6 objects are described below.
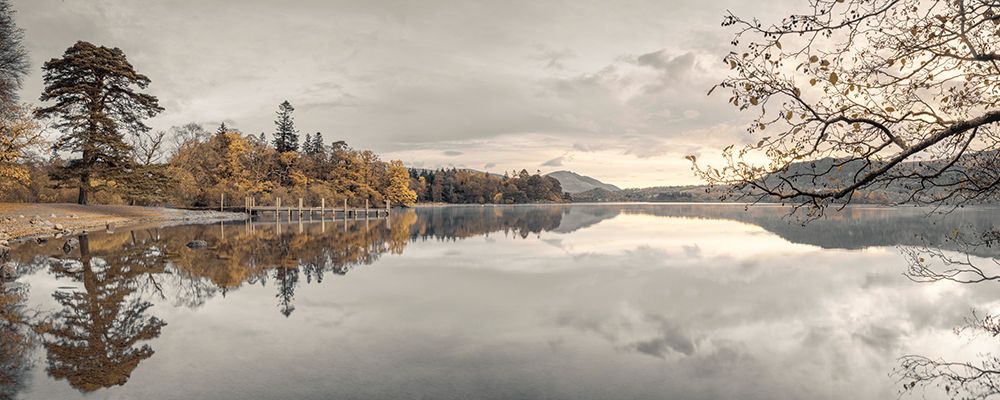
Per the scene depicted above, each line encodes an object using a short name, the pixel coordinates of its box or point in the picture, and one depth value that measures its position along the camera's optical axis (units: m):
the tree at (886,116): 4.95
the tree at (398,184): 80.12
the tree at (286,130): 82.06
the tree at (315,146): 90.94
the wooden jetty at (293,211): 48.22
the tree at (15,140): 25.88
